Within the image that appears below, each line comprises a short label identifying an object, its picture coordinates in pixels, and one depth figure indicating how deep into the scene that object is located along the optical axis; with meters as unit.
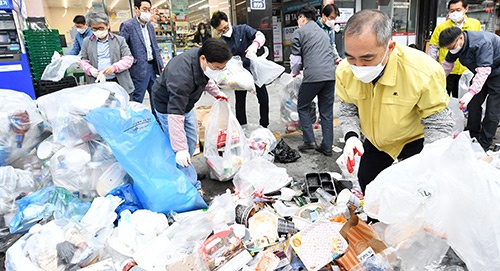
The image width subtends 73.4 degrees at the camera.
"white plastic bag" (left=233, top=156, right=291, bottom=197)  2.50
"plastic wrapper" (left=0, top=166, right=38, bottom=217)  2.13
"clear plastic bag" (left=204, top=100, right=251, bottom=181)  2.75
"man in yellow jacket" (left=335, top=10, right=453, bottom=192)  1.27
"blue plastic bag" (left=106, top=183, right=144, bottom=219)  2.22
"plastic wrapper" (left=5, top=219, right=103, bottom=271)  1.65
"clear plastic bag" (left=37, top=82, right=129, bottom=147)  2.28
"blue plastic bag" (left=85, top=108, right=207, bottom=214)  2.16
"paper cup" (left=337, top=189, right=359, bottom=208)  2.10
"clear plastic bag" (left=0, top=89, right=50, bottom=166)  2.31
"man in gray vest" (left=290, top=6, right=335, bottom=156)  3.26
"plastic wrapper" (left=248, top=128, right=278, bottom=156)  3.10
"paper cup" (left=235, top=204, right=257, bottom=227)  2.03
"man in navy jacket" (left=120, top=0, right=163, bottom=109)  3.44
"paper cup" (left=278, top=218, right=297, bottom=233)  1.90
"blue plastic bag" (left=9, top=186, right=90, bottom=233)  2.02
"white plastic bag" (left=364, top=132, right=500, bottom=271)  1.05
